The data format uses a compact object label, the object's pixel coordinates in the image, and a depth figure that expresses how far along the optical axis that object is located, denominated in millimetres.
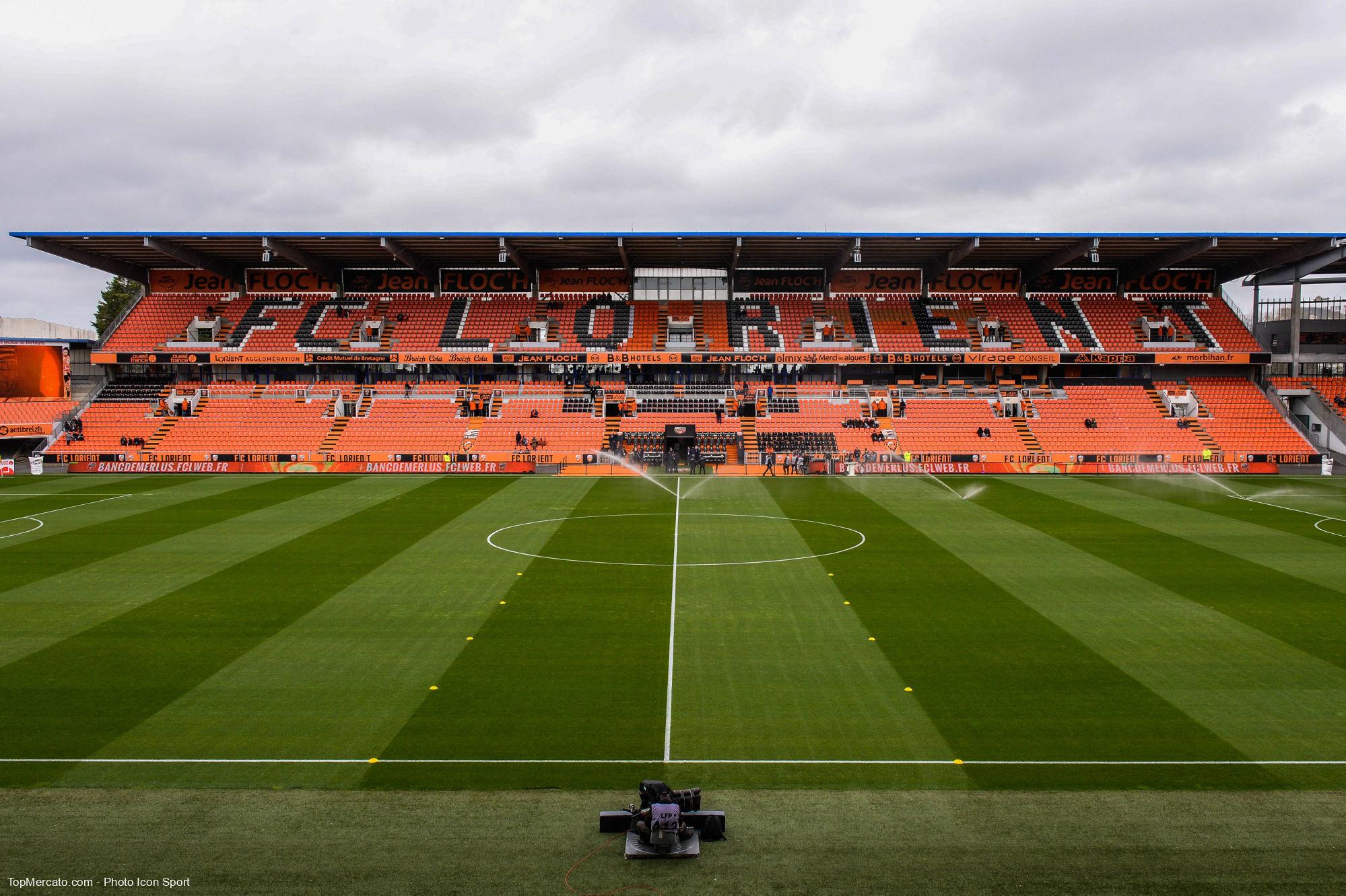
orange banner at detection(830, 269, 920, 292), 63625
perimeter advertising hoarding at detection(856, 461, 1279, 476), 46344
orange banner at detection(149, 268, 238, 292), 63125
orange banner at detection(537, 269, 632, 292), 63750
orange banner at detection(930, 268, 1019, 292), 63469
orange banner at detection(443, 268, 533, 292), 63625
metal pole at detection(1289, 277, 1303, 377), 53875
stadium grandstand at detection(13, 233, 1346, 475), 50406
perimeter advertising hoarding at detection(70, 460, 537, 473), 46938
